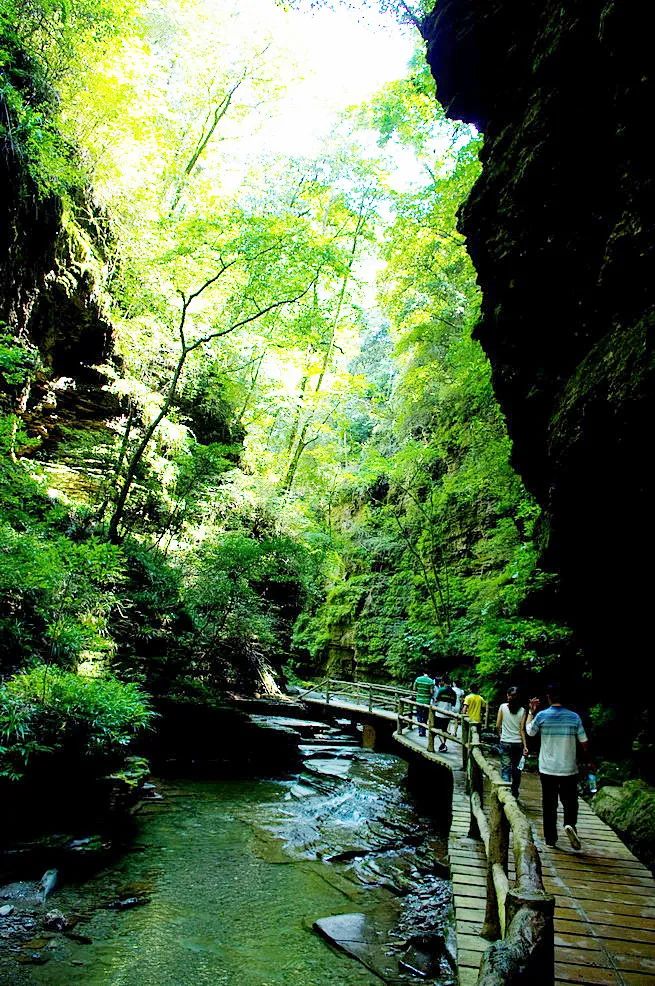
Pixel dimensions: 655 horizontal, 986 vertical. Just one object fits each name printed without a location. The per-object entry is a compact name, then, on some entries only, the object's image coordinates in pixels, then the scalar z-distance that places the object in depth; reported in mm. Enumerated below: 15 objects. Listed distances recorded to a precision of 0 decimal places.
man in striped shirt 5477
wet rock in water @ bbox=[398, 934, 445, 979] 5520
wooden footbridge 2135
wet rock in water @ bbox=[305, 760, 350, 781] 13195
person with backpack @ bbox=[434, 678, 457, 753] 14516
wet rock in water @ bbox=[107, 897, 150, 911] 6262
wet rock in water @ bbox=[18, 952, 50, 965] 5086
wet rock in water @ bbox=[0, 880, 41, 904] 6043
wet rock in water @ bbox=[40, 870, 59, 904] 6242
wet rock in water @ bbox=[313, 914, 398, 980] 5566
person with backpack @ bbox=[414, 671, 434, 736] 14086
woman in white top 7184
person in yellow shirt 11172
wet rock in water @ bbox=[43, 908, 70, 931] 5656
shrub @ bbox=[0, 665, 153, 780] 7309
